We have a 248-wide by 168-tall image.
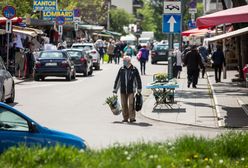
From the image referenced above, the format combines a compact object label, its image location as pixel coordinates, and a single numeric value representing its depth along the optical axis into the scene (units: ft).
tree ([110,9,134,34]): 445.78
